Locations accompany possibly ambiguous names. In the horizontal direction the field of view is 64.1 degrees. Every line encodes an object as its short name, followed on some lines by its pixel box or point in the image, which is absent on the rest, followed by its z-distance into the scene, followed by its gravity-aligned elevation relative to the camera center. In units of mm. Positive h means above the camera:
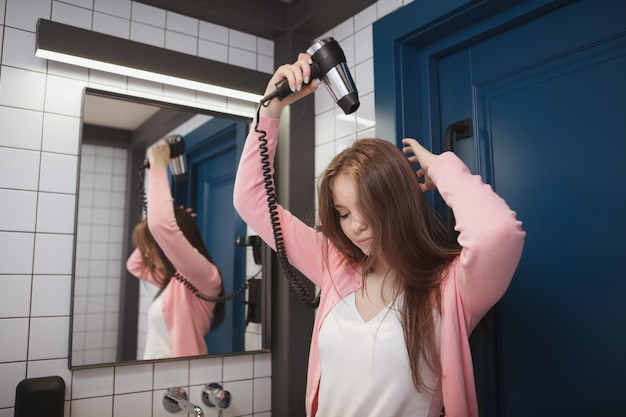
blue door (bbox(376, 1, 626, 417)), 1149 +182
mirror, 1483 +139
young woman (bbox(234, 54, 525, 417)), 1009 -42
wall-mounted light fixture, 1463 +637
